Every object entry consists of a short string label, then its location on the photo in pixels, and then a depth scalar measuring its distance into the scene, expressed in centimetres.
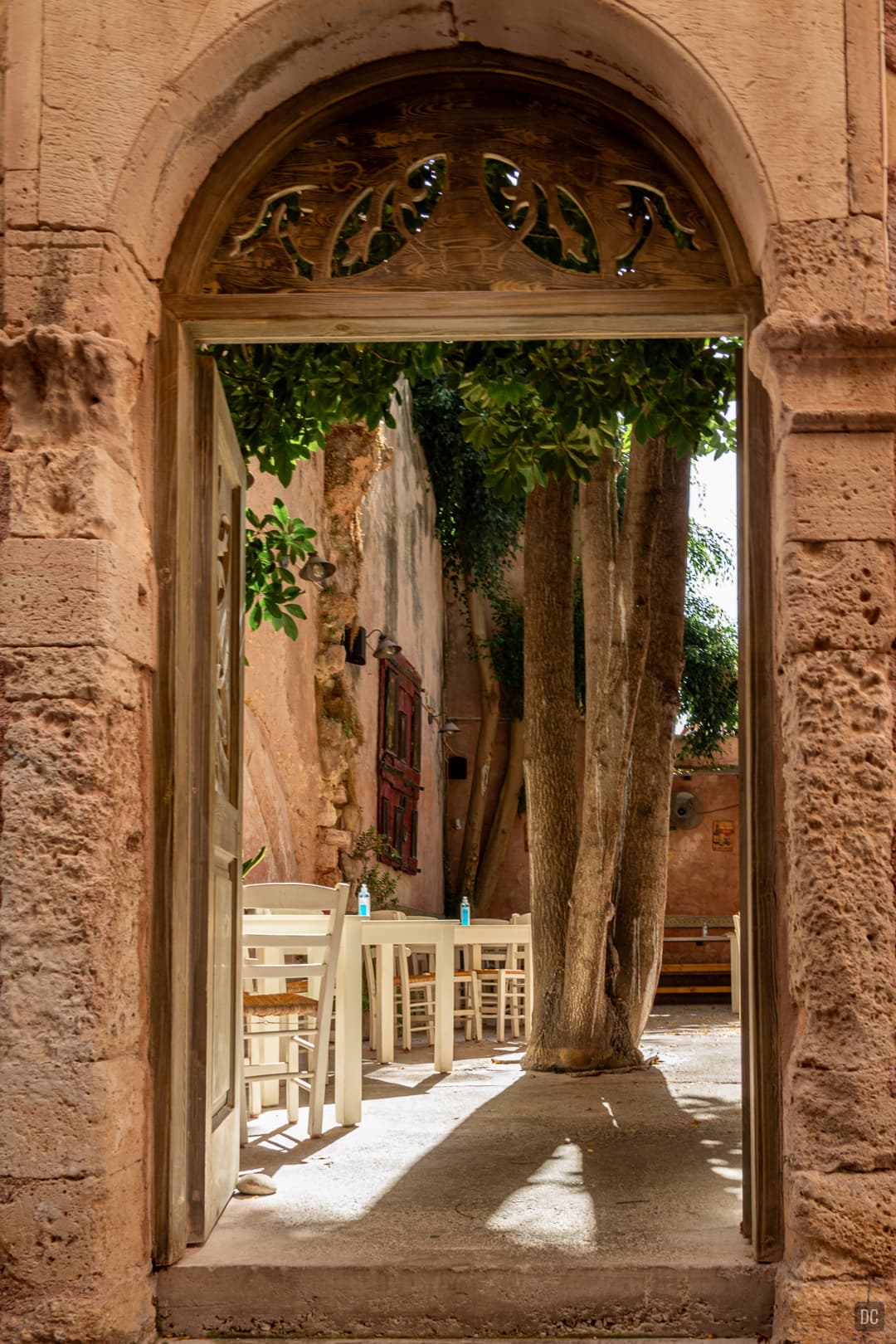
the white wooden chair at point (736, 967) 1176
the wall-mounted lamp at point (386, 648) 1152
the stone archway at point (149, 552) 309
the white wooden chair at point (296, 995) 527
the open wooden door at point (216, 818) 367
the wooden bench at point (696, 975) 1429
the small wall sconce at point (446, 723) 1581
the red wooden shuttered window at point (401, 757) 1308
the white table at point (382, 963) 557
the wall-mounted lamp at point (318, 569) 853
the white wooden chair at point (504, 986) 952
